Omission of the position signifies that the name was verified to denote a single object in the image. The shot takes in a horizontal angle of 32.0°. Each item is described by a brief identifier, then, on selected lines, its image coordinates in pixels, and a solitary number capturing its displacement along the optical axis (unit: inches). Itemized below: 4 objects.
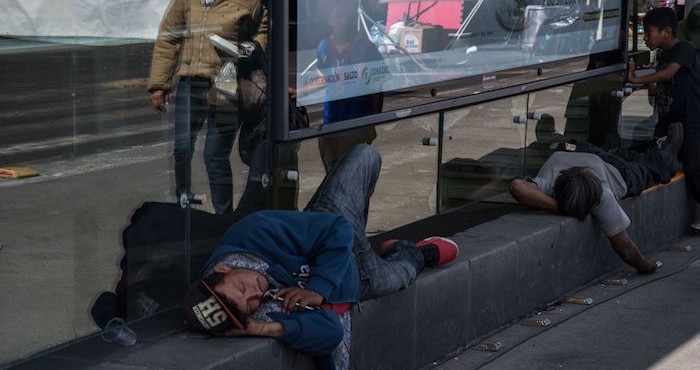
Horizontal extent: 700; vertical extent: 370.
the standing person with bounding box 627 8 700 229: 333.1
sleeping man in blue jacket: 170.9
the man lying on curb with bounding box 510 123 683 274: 269.7
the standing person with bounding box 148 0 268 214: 178.7
